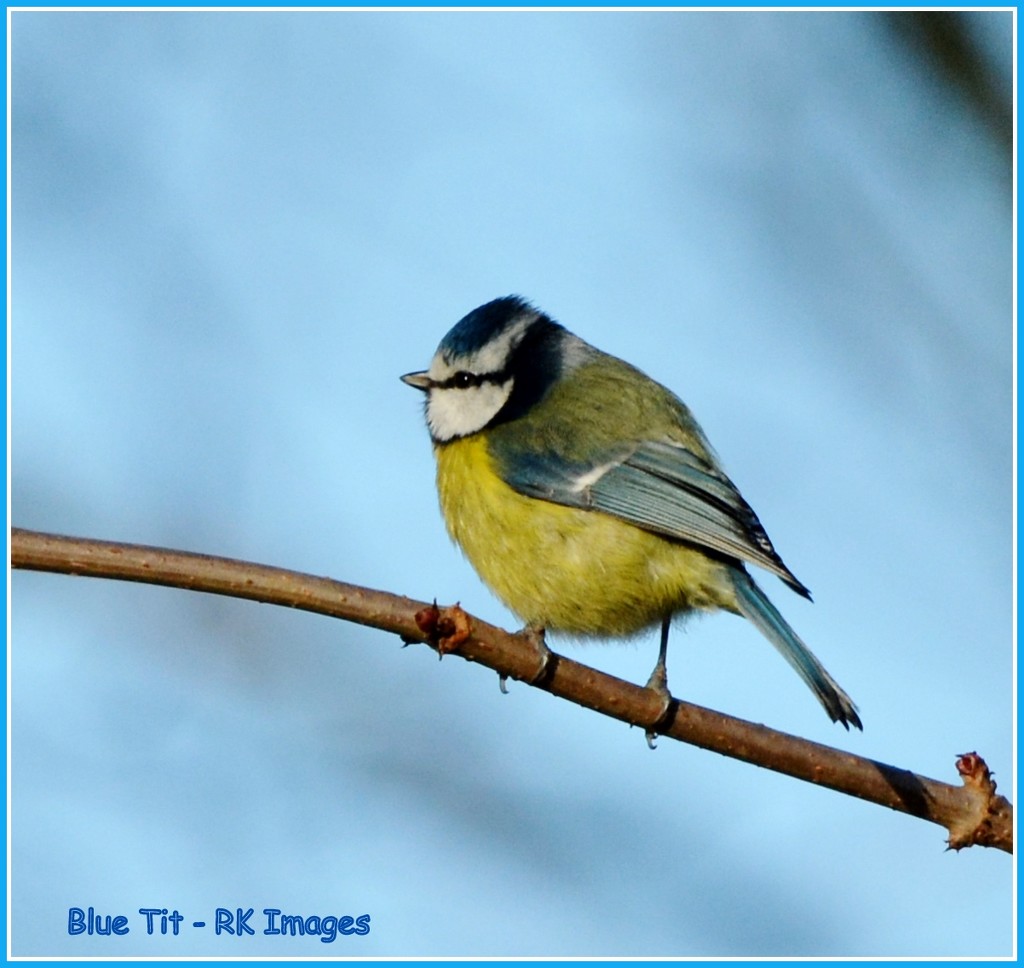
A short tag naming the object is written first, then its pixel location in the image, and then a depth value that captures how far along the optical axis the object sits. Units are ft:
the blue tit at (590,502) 21.77
